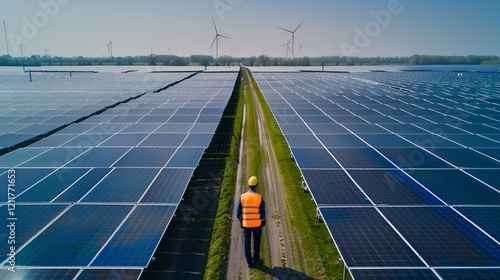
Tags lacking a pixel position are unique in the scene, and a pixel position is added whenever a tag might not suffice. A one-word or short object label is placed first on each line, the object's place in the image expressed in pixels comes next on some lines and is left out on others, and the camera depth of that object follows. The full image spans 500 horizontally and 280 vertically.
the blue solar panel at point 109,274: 8.33
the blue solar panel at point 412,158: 16.66
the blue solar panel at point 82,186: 12.72
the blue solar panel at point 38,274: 8.26
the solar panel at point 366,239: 9.24
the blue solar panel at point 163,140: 20.14
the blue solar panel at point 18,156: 16.56
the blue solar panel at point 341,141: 20.19
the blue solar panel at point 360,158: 16.67
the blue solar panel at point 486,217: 10.70
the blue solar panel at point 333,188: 12.83
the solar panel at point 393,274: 8.55
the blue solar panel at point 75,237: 9.02
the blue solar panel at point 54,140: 19.83
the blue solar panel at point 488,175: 14.34
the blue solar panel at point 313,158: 16.61
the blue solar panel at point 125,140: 19.97
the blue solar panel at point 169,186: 12.71
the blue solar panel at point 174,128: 23.55
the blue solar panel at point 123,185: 12.80
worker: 10.91
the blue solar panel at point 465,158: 16.66
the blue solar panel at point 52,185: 12.73
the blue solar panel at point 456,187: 12.78
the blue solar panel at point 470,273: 8.53
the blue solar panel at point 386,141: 20.22
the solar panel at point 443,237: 9.30
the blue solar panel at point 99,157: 16.41
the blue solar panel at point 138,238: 9.01
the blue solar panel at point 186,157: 16.48
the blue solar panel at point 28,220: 10.03
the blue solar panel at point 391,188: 12.80
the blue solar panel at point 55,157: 16.38
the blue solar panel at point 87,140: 19.86
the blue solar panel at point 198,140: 20.10
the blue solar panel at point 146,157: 16.53
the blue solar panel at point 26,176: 13.79
